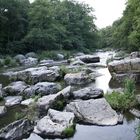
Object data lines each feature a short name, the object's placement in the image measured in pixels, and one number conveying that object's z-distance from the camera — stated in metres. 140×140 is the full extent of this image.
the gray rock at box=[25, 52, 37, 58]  25.34
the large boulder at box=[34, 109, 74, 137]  5.76
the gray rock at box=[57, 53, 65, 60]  25.49
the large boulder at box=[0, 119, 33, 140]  5.73
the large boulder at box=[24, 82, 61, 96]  9.13
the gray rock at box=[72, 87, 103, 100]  8.11
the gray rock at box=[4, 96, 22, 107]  8.41
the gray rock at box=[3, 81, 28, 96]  9.72
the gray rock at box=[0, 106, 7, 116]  7.50
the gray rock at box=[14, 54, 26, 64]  22.75
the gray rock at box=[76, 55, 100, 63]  20.01
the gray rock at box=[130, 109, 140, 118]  6.71
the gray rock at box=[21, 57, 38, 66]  21.51
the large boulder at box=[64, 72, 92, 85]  11.24
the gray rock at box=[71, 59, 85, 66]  17.15
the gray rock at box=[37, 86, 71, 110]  7.15
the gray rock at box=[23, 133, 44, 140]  5.76
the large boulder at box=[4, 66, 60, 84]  11.70
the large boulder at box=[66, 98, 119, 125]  6.37
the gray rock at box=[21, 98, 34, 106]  8.06
